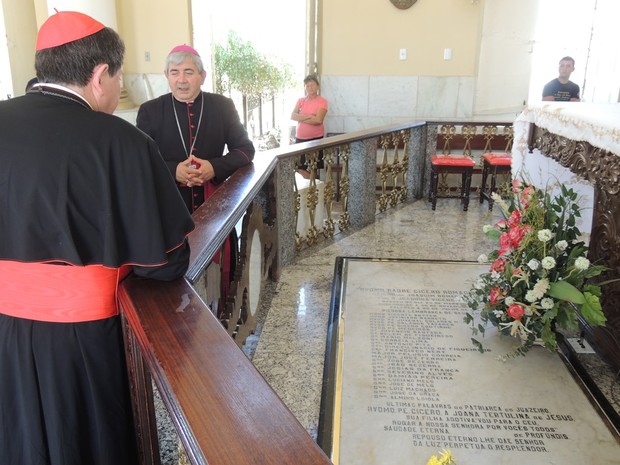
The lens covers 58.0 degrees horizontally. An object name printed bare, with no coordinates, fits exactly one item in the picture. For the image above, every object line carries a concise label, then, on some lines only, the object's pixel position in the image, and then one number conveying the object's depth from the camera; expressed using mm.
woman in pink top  7508
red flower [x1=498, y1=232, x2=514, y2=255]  3121
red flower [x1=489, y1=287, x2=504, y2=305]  3166
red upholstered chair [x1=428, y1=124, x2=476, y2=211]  6730
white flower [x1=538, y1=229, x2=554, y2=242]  2883
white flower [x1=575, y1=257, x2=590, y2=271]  2750
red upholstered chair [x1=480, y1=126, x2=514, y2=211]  6789
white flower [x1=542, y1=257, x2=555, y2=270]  2855
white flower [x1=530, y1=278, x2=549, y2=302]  2910
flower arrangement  2891
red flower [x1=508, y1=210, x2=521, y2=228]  3121
